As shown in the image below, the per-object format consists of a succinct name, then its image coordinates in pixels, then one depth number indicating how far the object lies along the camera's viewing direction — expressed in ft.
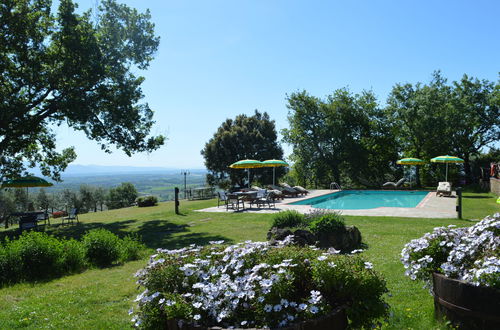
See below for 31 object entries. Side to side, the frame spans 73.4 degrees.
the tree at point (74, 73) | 39.73
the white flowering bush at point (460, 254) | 7.86
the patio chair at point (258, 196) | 48.85
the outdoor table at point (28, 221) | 36.78
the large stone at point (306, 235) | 20.69
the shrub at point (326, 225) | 21.90
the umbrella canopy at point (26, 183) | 44.80
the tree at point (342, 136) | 87.61
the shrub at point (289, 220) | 25.43
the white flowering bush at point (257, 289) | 6.67
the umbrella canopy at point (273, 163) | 68.48
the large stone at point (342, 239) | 21.55
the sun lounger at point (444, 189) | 58.23
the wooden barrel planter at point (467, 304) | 7.80
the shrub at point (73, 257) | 20.59
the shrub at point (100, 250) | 21.76
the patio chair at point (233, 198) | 46.36
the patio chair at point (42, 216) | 40.89
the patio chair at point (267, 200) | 48.96
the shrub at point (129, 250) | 22.66
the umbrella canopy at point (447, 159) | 63.21
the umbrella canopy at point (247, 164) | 61.21
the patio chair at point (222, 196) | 49.92
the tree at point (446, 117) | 77.00
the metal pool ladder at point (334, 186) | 82.99
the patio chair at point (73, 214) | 43.92
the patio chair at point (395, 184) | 76.69
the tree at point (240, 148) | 101.45
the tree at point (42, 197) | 127.65
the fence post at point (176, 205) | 46.61
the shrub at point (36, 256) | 18.99
